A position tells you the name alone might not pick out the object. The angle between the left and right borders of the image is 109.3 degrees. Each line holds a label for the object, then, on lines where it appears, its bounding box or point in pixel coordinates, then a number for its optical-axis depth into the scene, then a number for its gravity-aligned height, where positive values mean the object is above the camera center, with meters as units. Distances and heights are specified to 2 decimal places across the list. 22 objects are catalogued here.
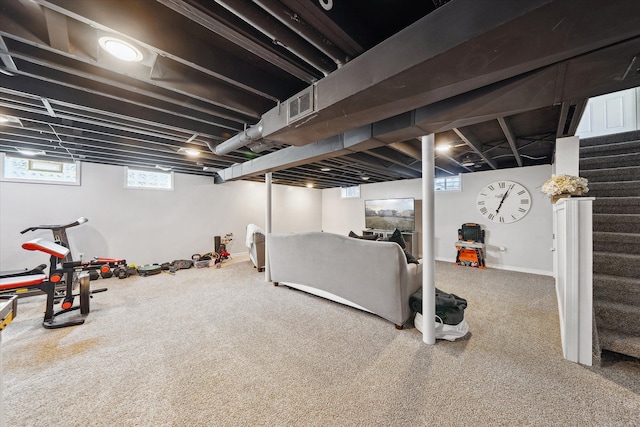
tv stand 6.02 -0.81
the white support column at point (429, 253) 2.20 -0.41
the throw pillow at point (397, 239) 3.07 -0.38
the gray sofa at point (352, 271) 2.49 -0.77
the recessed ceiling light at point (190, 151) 3.67 +1.02
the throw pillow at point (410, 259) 2.85 -0.62
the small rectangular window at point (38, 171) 3.99 +0.81
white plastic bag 2.24 -1.20
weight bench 2.49 -0.79
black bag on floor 2.26 -1.00
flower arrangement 2.22 +0.24
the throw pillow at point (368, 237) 4.14 -0.49
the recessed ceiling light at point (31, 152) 3.81 +1.06
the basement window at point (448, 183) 5.65 +0.70
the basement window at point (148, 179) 5.11 +0.80
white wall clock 4.78 +0.19
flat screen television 6.17 -0.08
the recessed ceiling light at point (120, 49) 1.39 +1.06
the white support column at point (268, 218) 4.20 -0.11
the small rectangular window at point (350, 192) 7.86 +0.70
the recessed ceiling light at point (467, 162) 4.40 +0.96
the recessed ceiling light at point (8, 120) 2.47 +1.05
